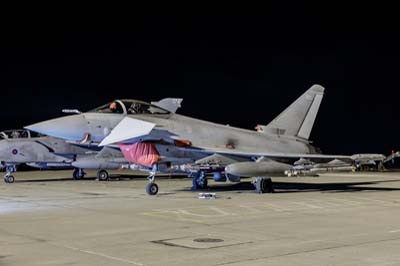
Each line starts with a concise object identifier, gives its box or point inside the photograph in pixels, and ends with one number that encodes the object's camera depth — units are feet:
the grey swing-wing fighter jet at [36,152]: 77.51
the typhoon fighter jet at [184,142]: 52.24
